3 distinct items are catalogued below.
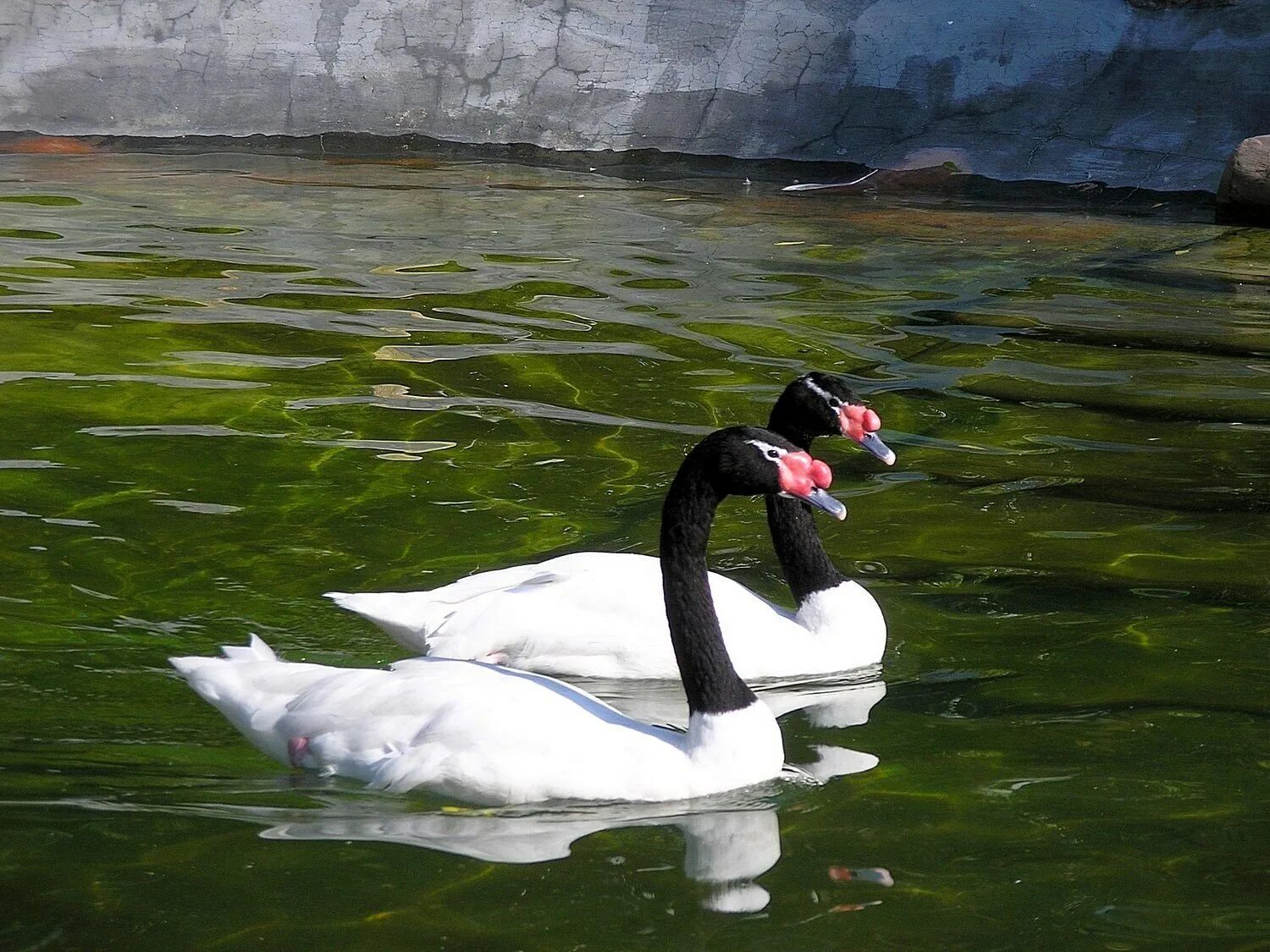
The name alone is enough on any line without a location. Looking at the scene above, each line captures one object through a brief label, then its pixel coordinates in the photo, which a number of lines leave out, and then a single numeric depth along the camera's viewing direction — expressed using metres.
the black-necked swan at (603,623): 10.16
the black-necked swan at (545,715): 8.06
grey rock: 23.89
